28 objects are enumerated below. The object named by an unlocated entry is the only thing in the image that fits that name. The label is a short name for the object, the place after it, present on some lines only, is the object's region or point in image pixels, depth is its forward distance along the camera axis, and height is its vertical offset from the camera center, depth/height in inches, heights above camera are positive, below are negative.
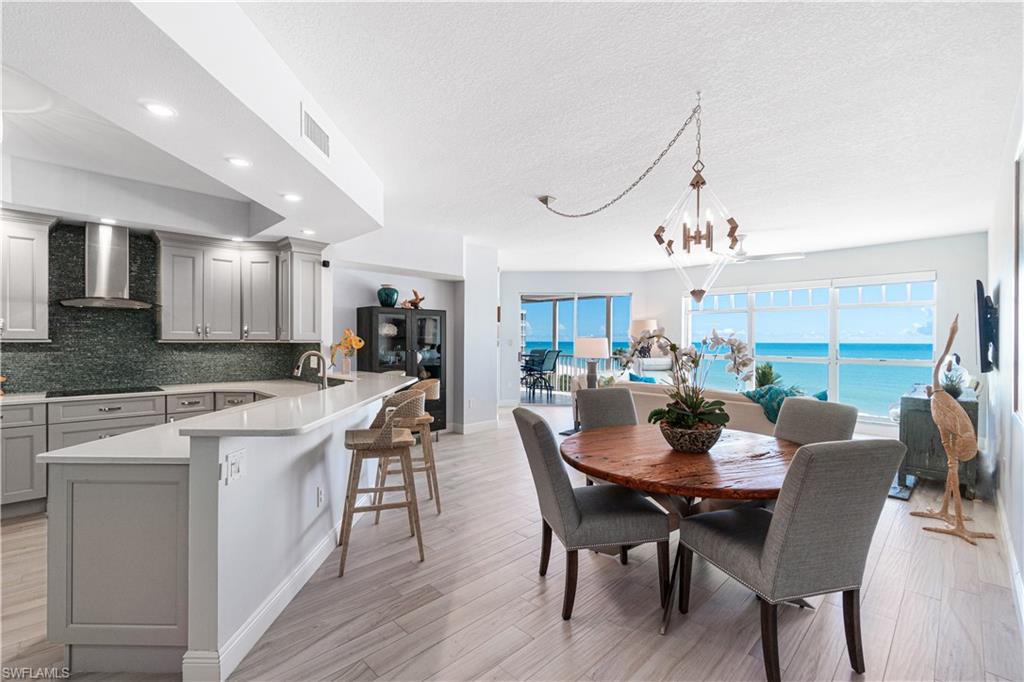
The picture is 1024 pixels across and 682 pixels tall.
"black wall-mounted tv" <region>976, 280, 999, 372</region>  119.3 +4.0
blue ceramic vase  208.2 +20.1
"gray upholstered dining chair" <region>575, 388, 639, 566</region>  122.2 -19.0
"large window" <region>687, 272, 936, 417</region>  239.9 +15.0
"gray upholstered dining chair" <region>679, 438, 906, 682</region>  59.2 -26.9
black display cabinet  201.9 -1.9
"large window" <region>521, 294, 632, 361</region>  358.0 +17.5
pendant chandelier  108.7 +50.6
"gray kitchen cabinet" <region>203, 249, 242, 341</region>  161.2 +15.8
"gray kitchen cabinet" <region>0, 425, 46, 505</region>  119.4 -34.1
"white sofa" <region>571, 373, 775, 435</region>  154.6 -24.5
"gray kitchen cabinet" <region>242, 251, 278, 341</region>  167.5 +16.2
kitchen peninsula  66.1 -32.3
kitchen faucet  124.7 -9.1
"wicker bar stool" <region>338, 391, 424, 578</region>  96.3 -24.4
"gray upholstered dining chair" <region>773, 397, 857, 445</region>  95.7 -18.0
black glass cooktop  132.0 -16.6
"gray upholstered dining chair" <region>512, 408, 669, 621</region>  78.4 -31.7
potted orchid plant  87.8 -13.1
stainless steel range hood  140.7 +21.9
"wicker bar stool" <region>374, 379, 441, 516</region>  119.6 -33.1
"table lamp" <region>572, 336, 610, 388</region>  269.8 -4.9
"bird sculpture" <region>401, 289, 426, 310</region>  213.0 +17.2
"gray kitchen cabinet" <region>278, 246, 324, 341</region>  168.1 +16.7
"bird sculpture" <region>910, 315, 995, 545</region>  116.0 -26.1
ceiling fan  266.6 +51.5
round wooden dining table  69.1 -22.5
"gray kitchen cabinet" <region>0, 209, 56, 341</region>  126.8 +17.7
